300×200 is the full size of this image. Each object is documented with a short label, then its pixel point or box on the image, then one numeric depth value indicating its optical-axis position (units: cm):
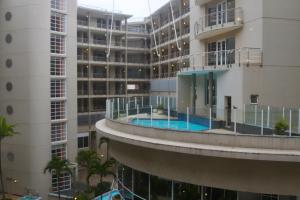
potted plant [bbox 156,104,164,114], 1950
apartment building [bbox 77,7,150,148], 6294
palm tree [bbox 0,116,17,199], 3291
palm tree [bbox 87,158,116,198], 3124
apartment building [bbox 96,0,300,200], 1384
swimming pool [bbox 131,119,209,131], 1576
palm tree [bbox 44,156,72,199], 3603
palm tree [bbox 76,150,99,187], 3542
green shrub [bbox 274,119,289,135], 1427
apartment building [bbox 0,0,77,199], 3812
